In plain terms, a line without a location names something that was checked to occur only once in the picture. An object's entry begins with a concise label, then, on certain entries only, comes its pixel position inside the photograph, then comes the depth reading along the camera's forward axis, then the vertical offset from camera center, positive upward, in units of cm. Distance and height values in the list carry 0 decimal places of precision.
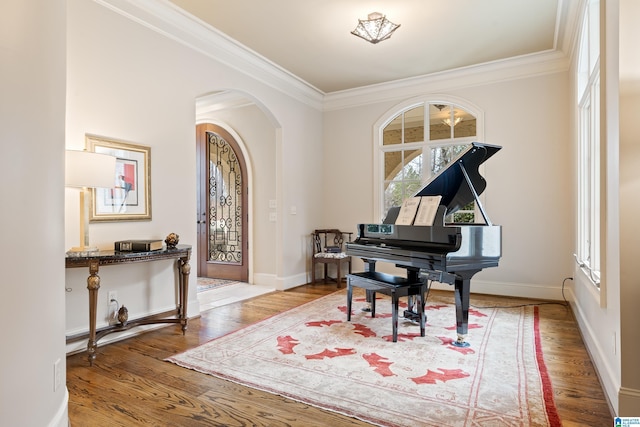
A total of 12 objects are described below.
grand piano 285 -22
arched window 502 +106
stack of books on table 288 -22
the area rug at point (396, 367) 196 -102
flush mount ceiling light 357 +189
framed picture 298 +27
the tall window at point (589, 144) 282 +62
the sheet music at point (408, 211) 334 +5
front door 584 +21
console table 256 -41
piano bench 297 -60
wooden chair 528 -50
